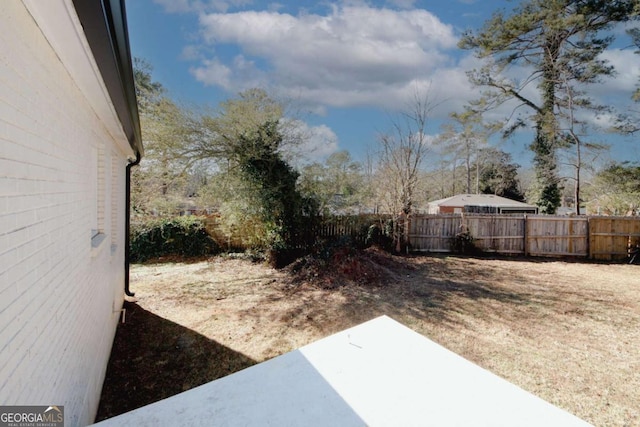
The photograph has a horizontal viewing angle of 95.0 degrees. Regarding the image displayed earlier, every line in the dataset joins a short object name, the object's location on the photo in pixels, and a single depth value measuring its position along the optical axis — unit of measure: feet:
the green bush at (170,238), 31.01
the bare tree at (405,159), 33.35
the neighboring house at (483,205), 68.89
